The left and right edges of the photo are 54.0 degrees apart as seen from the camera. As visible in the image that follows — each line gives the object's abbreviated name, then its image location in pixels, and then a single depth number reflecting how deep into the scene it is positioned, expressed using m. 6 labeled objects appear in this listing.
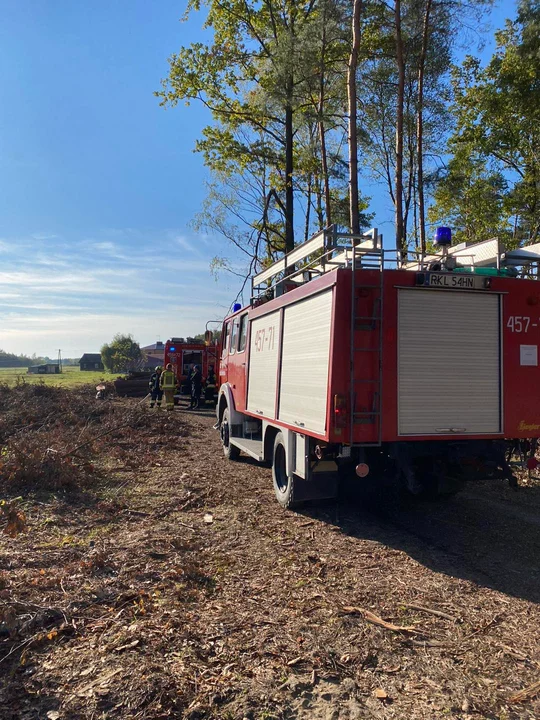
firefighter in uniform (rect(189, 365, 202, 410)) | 23.33
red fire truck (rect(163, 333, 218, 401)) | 25.26
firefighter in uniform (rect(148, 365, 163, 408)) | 21.81
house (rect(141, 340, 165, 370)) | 117.94
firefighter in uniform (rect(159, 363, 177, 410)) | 21.03
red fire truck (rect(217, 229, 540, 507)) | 5.46
